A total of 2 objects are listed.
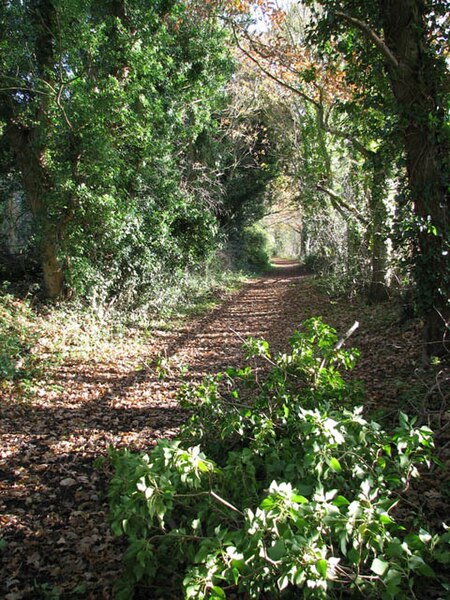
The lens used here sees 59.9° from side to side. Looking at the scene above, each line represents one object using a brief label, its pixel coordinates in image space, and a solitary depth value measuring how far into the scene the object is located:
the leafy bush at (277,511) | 1.76
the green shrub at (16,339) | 6.33
